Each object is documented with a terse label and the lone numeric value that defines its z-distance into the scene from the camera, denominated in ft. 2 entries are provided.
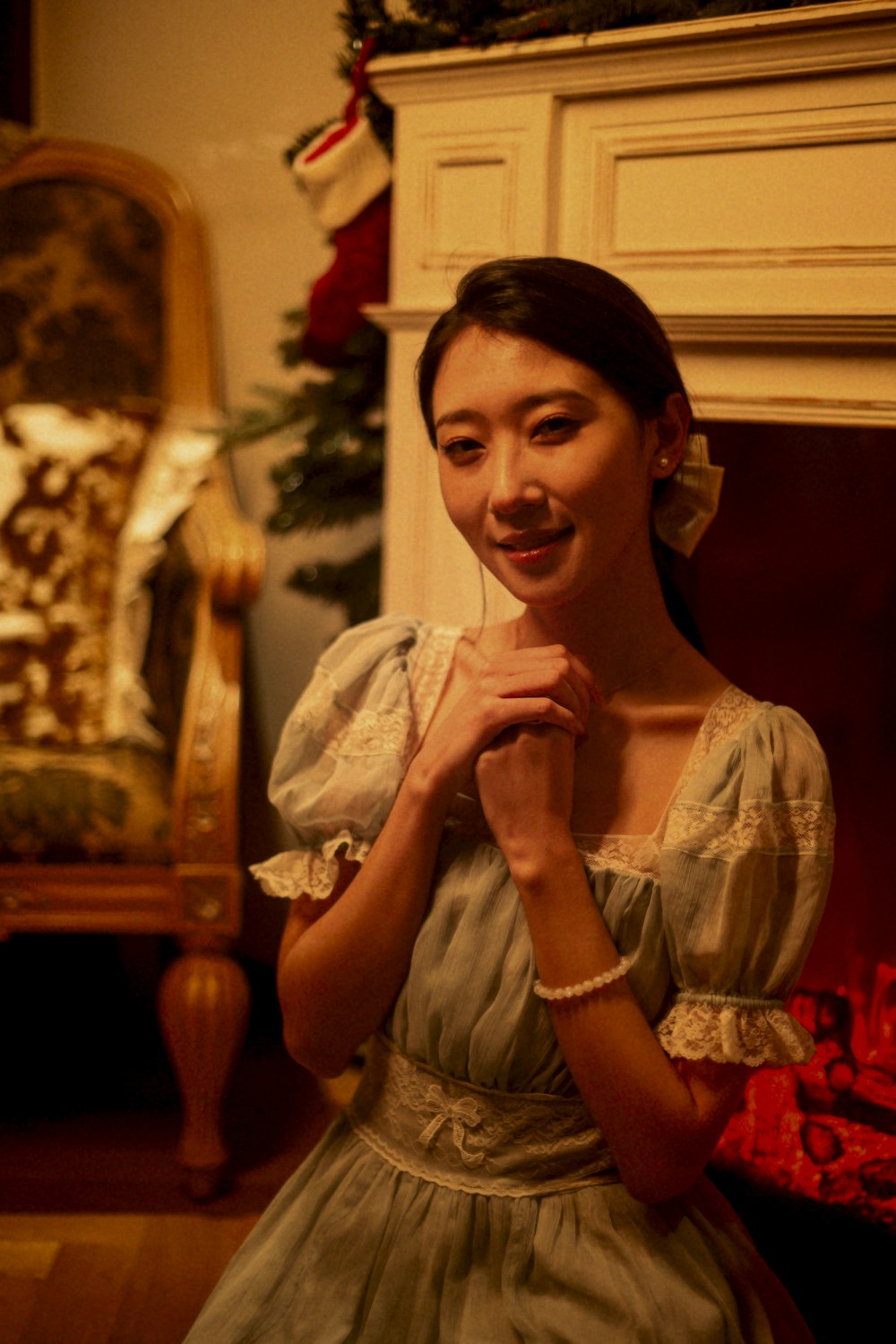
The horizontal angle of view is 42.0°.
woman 2.51
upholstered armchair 5.55
